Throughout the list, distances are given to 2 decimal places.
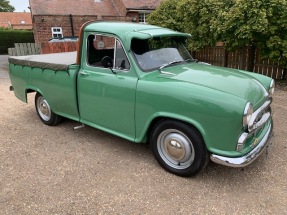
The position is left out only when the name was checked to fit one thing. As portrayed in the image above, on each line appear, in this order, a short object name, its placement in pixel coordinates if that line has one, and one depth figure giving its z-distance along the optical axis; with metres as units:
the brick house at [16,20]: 53.62
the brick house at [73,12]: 19.70
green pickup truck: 2.80
